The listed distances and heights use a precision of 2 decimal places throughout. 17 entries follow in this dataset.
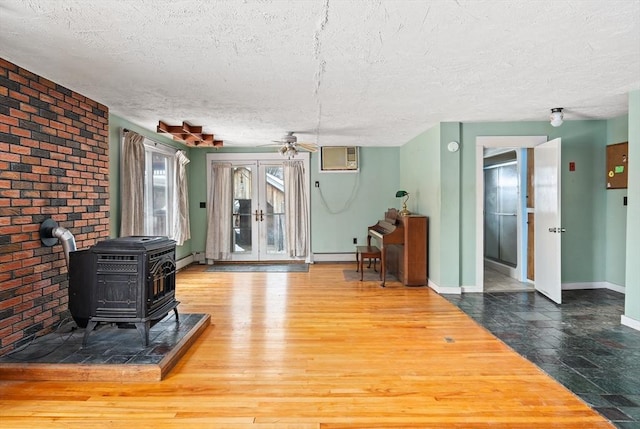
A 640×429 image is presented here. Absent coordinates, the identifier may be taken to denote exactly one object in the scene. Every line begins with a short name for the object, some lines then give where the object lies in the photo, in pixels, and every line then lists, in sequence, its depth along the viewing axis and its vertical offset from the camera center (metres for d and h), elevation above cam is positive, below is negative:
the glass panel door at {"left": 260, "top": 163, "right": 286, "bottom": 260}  6.75 -0.02
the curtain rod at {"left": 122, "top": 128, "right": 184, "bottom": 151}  4.33 +1.10
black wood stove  2.54 -0.53
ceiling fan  5.21 +1.05
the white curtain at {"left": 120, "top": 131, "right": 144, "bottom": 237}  4.17 +0.34
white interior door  3.95 -0.11
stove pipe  2.79 -0.18
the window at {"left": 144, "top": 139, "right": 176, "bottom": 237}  5.05 +0.39
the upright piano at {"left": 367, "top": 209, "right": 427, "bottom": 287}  4.83 -0.46
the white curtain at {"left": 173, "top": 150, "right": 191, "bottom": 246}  5.84 +0.18
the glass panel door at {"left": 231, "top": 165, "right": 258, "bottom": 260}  6.77 -0.03
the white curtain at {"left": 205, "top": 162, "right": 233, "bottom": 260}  6.61 +0.05
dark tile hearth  2.32 -1.01
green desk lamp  5.02 +0.07
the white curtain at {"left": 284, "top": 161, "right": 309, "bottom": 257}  6.64 +0.14
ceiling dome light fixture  3.85 +1.08
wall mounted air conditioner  6.62 +1.04
